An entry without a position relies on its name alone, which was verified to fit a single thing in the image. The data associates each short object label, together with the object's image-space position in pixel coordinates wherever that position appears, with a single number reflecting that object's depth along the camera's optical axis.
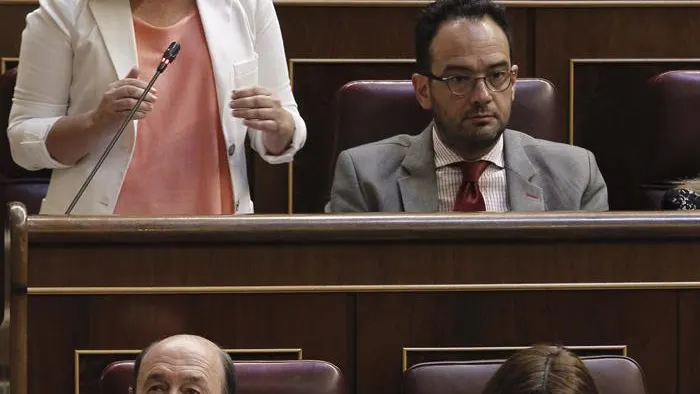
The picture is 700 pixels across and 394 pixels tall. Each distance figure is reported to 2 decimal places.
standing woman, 10.84
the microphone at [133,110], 10.68
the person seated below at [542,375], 10.16
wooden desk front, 10.52
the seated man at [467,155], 10.98
